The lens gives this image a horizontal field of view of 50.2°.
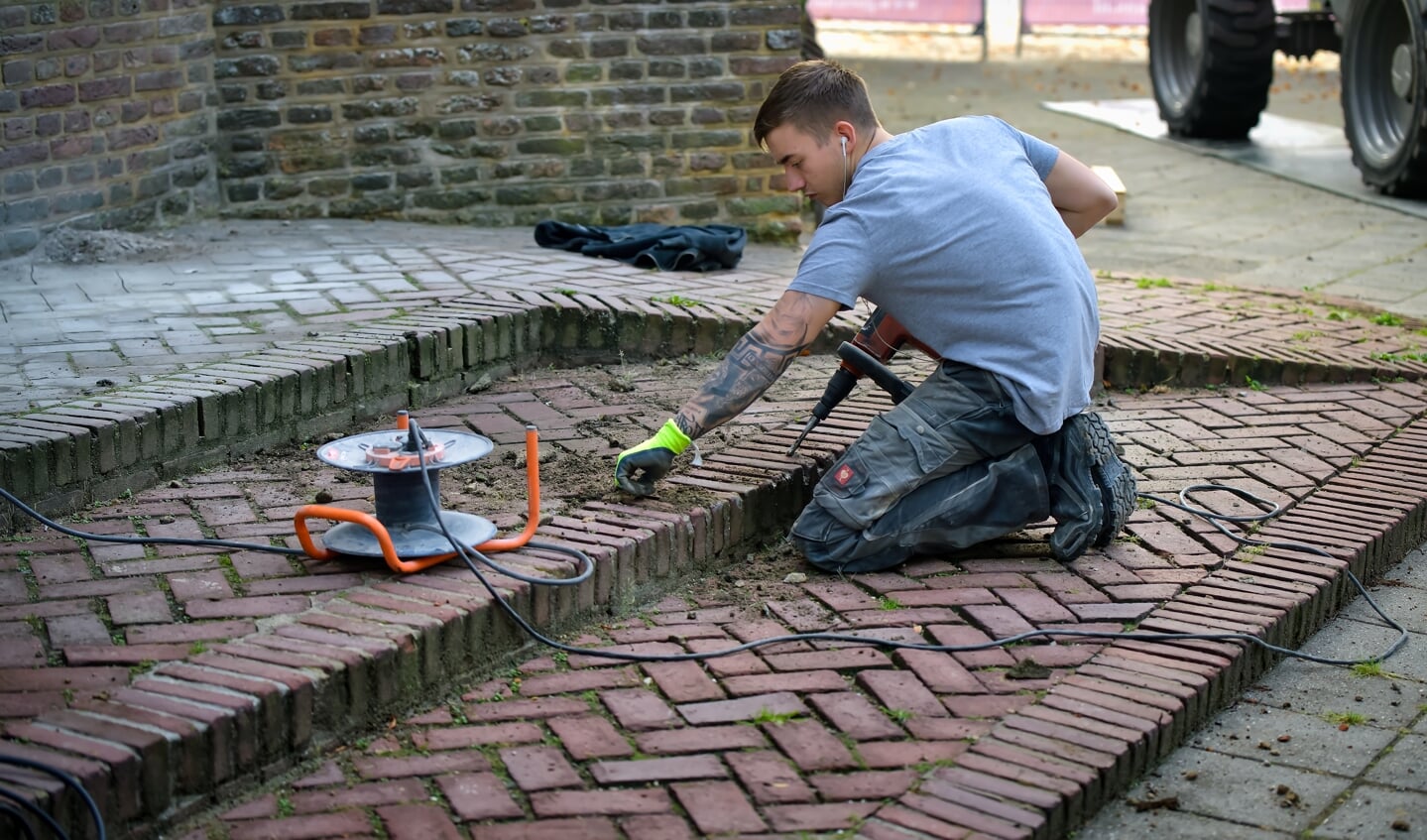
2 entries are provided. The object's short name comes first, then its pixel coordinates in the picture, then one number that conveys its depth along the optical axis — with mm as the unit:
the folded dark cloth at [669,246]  6137
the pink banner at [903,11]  18078
